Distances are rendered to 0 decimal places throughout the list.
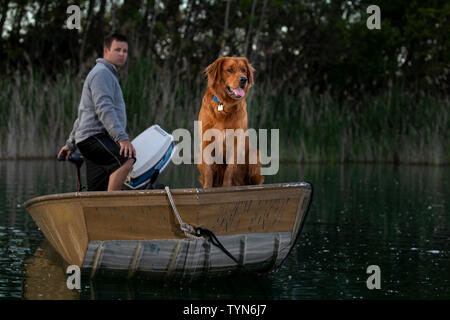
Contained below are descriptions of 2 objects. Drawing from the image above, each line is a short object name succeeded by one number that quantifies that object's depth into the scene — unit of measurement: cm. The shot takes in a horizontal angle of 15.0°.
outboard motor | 1552
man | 1423
